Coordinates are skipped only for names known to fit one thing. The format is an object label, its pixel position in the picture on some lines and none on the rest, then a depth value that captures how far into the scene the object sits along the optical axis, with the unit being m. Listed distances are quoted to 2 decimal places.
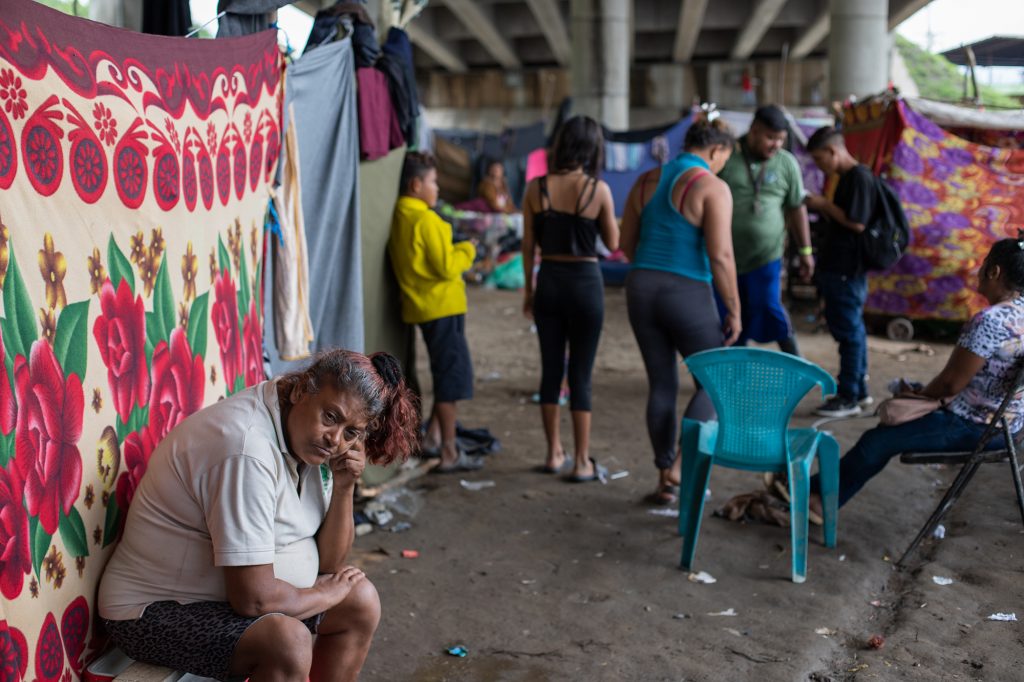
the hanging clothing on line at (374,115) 4.57
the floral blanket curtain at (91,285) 2.06
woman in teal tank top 4.20
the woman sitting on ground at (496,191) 15.57
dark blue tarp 13.58
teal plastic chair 3.75
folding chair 3.60
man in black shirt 5.86
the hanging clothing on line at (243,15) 3.43
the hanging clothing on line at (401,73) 4.76
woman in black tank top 4.65
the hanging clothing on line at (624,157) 13.90
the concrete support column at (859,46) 13.42
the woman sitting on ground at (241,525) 2.31
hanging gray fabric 4.12
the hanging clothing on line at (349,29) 4.39
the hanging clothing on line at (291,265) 3.84
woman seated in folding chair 3.58
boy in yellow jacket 4.93
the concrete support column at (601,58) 15.30
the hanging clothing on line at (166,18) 3.37
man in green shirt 5.66
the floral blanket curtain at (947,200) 7.81
